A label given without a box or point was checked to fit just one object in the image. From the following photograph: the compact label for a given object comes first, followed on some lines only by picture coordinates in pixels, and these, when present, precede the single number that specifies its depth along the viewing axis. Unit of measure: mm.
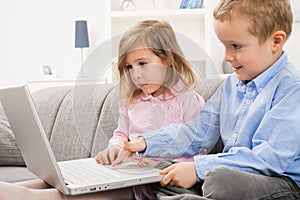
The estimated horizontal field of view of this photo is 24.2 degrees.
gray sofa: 1939
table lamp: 4542
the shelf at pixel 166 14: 4305
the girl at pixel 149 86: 1733
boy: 1552
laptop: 1611
